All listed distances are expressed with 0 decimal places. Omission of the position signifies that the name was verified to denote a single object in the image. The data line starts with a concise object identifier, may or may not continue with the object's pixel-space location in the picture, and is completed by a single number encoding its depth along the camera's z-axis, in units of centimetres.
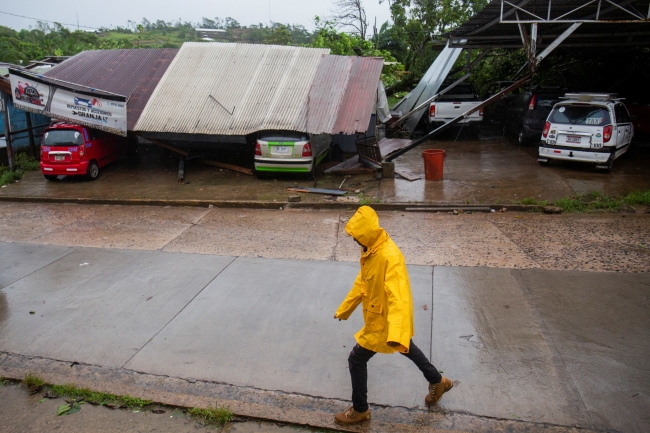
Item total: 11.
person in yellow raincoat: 358
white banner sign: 1323
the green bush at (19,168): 1391
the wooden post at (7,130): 1408
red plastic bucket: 1195
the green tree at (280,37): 4018
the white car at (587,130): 1177
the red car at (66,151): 1325
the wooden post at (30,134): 1559
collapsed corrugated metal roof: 1270
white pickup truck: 1728
